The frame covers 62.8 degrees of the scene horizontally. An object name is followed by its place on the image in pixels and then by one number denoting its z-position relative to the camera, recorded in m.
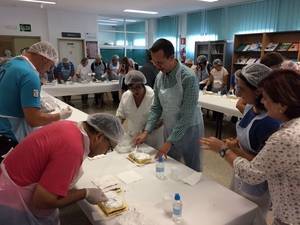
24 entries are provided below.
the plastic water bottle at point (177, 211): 1.17
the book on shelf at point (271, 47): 6.29
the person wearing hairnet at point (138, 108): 2.10
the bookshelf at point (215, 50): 7.52
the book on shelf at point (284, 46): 6.05
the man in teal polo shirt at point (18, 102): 1.60
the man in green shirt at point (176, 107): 1.72
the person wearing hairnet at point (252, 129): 1.29
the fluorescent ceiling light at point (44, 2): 6.77
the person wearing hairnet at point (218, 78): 5.53
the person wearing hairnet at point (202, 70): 6.04
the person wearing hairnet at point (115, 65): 7.47
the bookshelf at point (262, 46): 6.06
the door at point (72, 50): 8.53
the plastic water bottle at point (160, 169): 1.57
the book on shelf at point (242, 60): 7.09
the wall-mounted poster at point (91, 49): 9.05
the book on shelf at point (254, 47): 6.63
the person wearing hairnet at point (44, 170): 0.94
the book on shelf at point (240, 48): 7.07
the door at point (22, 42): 7.91
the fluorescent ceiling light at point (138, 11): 8.12
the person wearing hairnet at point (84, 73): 7.05
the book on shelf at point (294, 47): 5.88
